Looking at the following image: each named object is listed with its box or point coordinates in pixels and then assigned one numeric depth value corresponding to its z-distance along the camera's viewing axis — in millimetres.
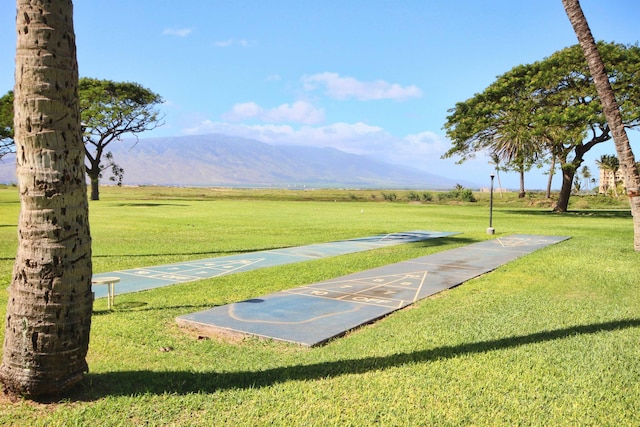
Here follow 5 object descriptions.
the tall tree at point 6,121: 46438
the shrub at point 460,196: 56638
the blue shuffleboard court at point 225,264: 9965
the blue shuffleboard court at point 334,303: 6492
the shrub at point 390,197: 60875
